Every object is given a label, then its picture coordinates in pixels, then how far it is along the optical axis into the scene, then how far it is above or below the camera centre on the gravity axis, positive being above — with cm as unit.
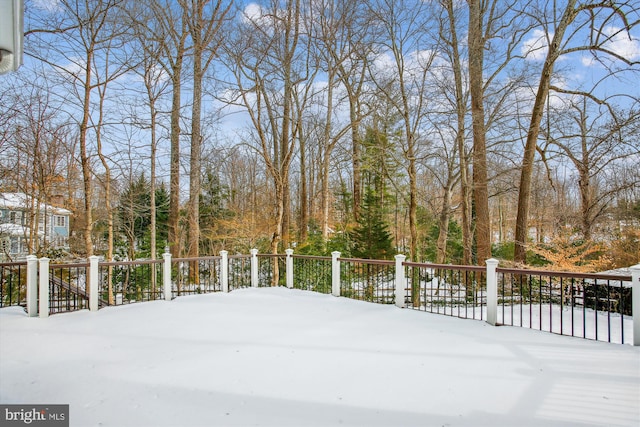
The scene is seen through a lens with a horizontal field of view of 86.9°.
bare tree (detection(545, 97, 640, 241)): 970 +226
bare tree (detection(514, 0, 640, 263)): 870 +482
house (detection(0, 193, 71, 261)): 954 -3
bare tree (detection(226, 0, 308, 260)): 1002 +477
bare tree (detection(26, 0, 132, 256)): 862 +450
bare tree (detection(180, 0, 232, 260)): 1059 +549
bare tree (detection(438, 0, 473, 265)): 1063 +443
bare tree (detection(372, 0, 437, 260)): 1043 +506
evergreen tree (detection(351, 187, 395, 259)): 1348 -81
